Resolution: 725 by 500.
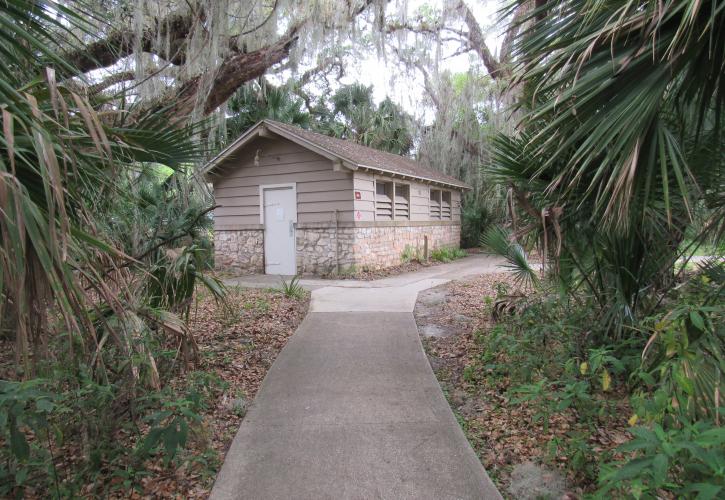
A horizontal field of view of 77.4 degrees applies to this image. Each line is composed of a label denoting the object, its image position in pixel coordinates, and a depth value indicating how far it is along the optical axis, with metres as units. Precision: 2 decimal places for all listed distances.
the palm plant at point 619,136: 2.75
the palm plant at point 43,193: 1.63
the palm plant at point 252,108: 17.24
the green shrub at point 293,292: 8.44
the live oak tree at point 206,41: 7.46
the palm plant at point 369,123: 22.23
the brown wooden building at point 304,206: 11.43
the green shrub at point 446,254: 15.60
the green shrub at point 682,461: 1.67
